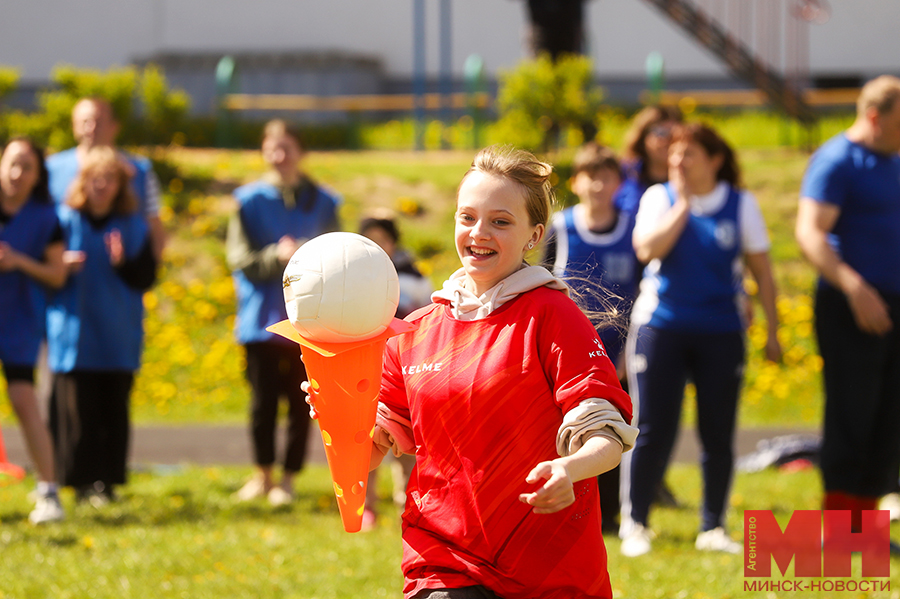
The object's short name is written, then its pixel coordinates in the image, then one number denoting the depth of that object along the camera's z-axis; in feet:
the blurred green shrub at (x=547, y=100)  93.15
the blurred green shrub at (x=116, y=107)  96.17
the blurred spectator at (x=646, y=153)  40.86
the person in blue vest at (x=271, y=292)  44.75
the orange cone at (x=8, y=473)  47.47
